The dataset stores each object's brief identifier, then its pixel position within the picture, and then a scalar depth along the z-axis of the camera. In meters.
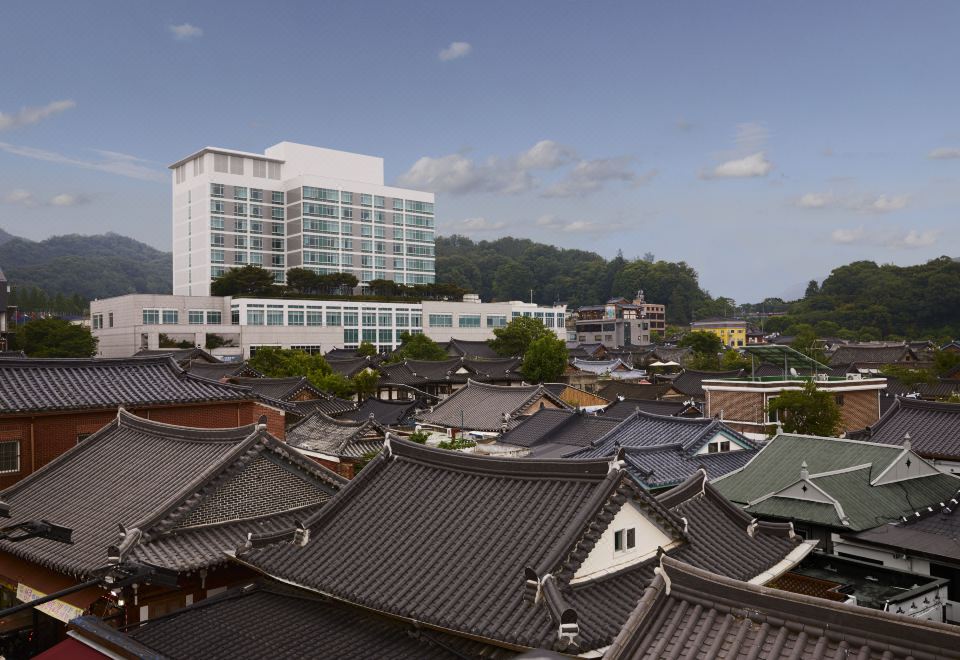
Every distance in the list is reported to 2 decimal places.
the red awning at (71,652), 11.14
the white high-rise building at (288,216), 113.88
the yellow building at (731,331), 158.00
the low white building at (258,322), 95.00
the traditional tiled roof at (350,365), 74.38
